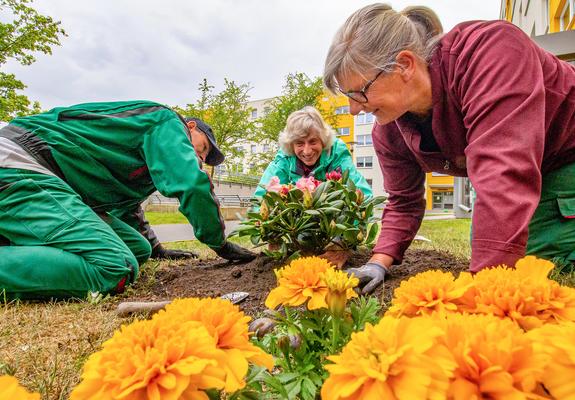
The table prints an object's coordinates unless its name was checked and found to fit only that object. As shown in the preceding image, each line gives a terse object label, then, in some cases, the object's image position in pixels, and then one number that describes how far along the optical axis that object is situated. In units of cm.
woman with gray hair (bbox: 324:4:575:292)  50
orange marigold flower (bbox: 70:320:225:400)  15
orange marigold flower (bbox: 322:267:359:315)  26
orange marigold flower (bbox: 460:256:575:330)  19
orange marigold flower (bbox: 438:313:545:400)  14
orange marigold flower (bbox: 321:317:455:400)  14
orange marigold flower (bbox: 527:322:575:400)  14
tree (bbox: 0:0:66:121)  1087
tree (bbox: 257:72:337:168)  1487
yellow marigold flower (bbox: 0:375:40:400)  15
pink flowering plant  99
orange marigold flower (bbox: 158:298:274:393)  19
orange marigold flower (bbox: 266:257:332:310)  28
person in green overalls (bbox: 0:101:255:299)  91
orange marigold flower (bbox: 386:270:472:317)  21
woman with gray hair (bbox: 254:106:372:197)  146
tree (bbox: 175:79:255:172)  1645
